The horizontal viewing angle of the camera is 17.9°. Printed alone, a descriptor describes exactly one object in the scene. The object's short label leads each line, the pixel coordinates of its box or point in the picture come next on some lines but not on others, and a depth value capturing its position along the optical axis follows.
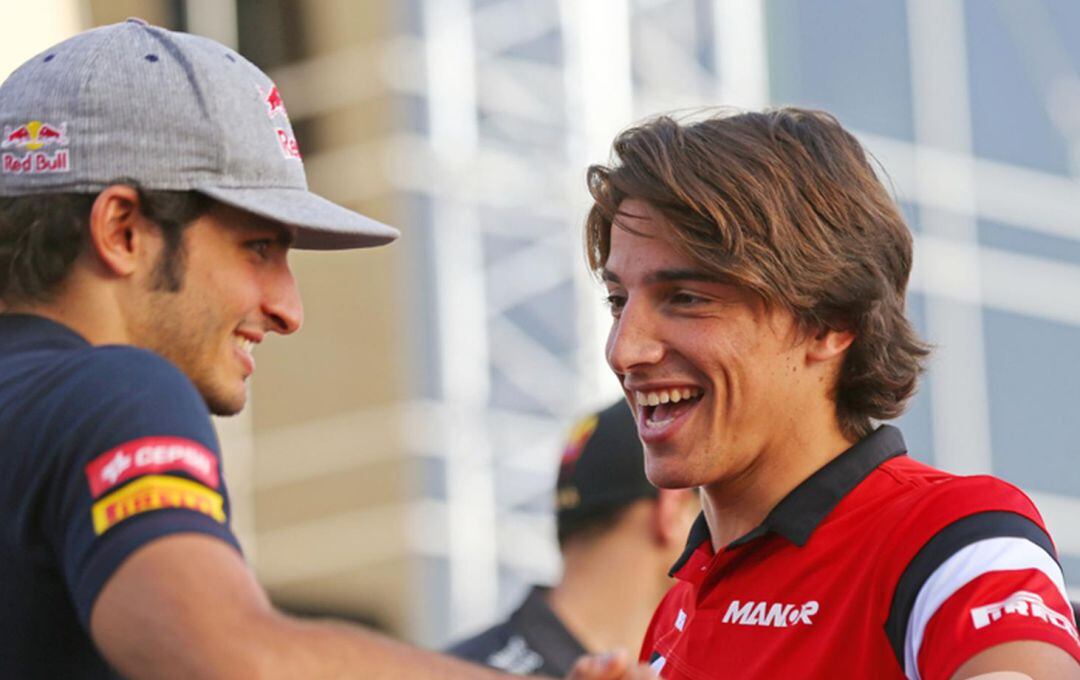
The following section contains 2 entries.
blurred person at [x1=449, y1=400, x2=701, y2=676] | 8.26
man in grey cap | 3.59
